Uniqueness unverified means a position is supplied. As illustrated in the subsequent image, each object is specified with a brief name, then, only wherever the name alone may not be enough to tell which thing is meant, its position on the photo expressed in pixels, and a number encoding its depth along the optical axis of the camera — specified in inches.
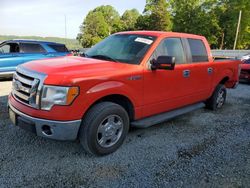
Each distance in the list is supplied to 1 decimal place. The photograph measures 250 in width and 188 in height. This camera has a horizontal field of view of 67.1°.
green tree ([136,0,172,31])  1596.3
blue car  266.7
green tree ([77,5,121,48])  2087.2
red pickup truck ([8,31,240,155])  91.6
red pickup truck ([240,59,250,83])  296.2
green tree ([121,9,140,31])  2703.3
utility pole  1142.3
